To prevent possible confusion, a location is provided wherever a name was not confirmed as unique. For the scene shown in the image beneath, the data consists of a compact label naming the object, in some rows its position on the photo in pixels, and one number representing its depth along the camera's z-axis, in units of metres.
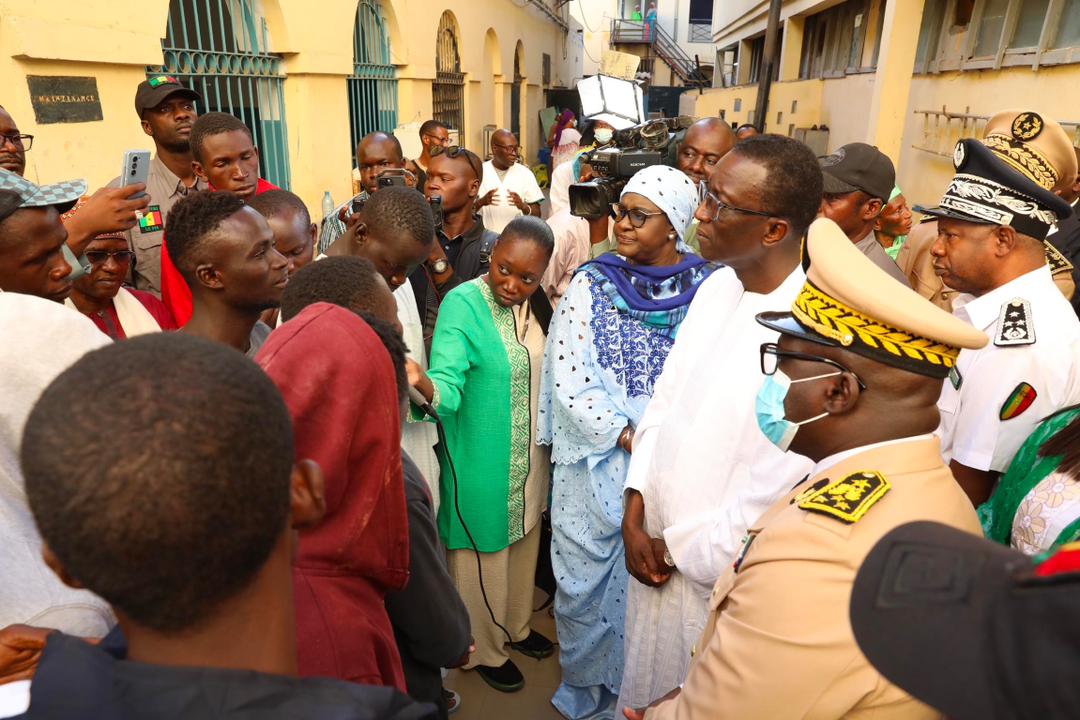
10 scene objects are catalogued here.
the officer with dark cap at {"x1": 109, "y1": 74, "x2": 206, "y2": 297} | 3.25
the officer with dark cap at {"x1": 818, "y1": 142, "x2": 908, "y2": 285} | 2.84
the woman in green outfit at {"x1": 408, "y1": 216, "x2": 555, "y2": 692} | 2.60
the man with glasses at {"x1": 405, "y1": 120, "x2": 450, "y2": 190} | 5.82
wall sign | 3.46
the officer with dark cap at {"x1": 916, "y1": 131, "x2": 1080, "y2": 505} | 1.88
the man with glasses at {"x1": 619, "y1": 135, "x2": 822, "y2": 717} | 1.85
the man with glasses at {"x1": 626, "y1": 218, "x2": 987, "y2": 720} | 1.06
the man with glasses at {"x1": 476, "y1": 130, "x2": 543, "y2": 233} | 5.22
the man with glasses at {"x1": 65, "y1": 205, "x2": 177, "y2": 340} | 2.11
